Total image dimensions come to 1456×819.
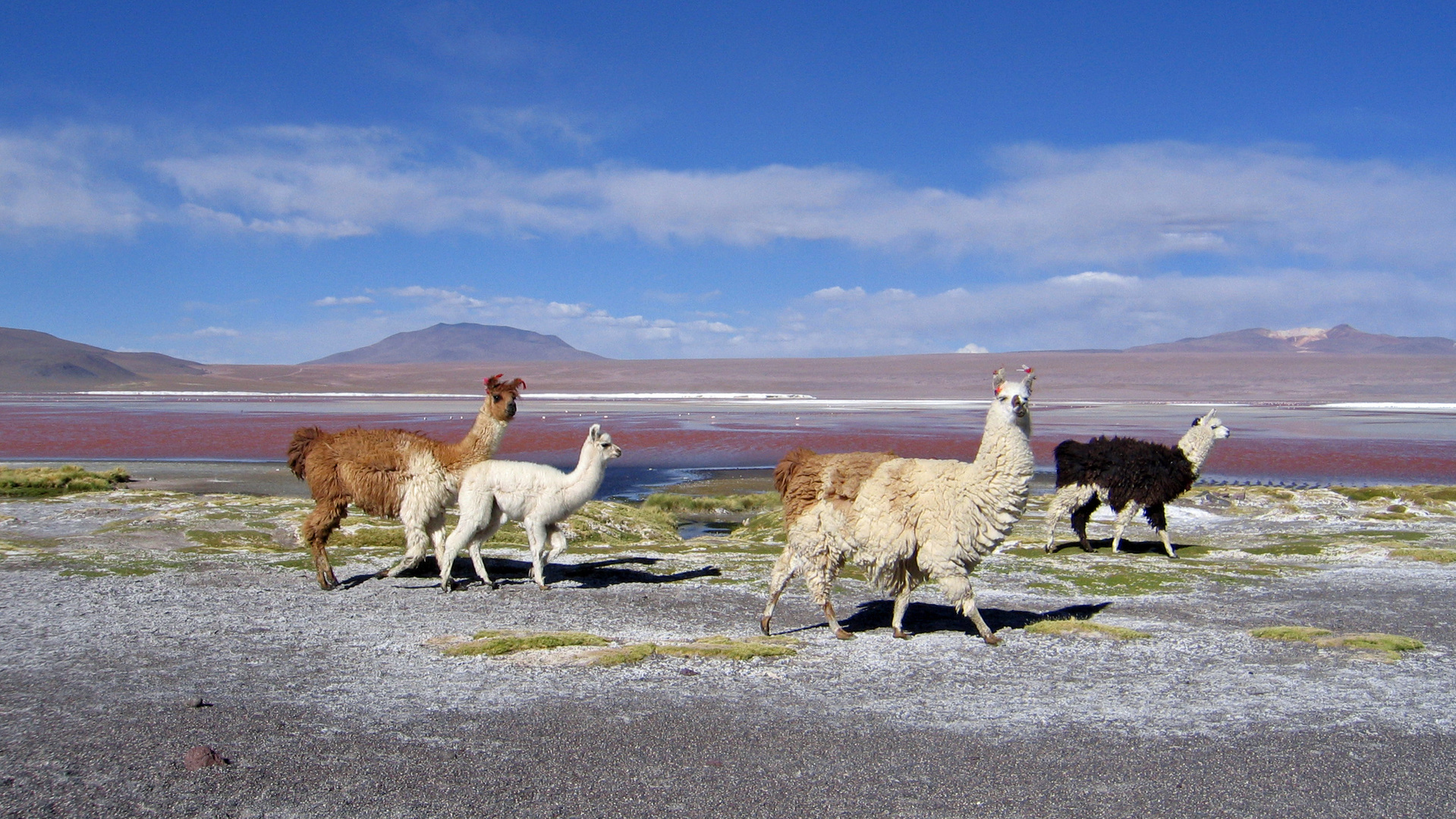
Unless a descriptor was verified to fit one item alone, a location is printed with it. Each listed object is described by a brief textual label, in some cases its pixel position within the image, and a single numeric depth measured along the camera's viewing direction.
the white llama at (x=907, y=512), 8.78
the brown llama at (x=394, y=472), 12.16
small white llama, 11.91
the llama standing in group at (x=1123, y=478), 15.98
